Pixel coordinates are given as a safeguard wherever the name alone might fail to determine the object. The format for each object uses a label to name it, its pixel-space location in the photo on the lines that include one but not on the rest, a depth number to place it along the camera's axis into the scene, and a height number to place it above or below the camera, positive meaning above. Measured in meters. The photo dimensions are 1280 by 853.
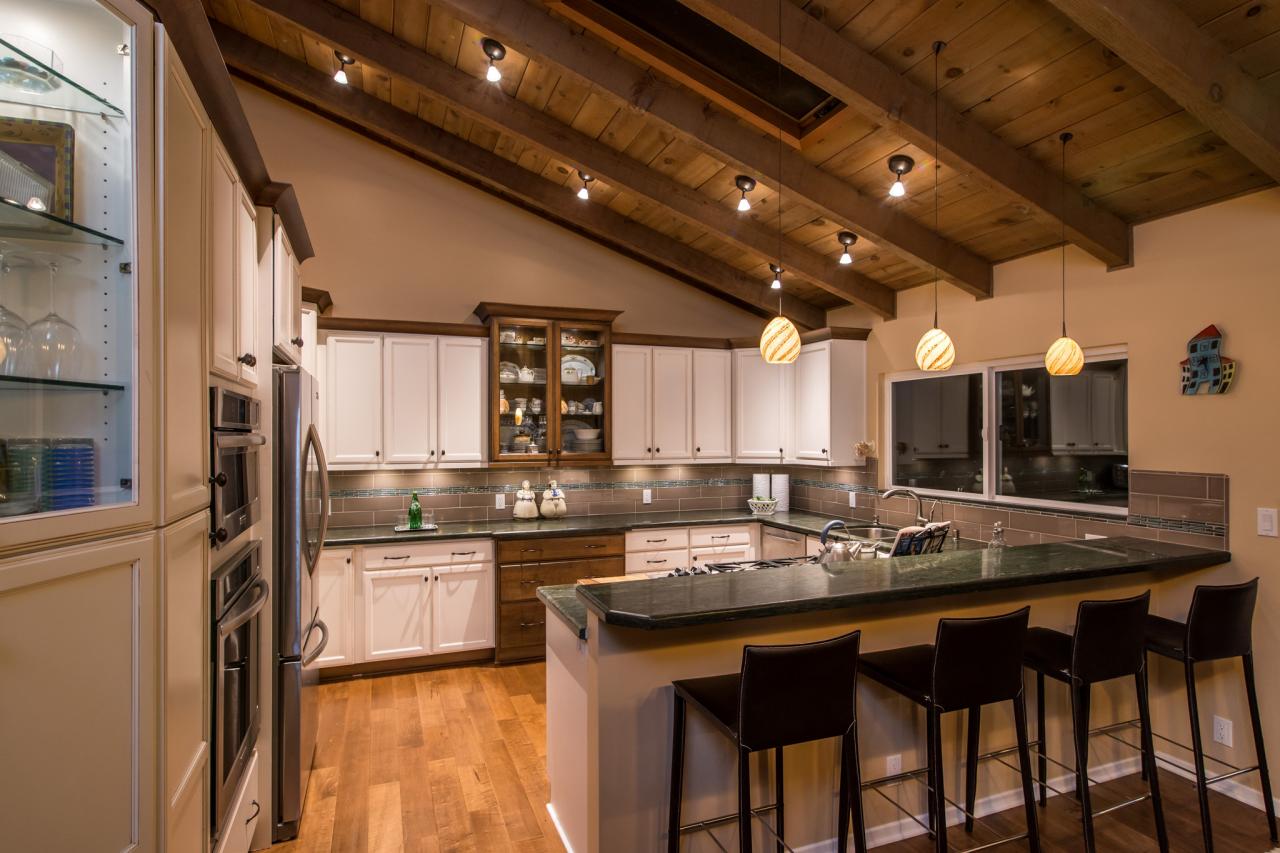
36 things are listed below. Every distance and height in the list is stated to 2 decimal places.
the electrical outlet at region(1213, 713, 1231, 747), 2.85 -1.32
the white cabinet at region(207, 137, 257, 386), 1.67 +0.46
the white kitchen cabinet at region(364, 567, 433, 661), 4.16 -1.14
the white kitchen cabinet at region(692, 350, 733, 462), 5.20 +0.20
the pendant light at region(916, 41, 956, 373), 2.83 +0.34
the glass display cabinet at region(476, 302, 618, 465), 4.64 +0.34
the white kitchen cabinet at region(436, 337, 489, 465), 4.55 +0.22
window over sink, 3.35 -0.03
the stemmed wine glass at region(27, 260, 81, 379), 1.11 +0.16
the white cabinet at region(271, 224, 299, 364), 2.53 +0.56
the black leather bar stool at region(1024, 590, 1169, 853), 2.29 -0.83
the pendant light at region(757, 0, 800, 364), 2.97 +0.40
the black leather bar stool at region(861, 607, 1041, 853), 2.06 -0.80
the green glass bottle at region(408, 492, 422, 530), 4.45 -0.56
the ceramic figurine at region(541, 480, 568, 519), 4.92 -0.54
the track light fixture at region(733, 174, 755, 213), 3.52 +1.34
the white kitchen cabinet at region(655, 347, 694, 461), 5.08 +0.21
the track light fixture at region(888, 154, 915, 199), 2.96 +1.23
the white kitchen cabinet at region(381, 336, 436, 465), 4.42 +0.23
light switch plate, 2.65 -0.38
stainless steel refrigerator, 2.54 -0.60
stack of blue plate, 1.08 -0.06
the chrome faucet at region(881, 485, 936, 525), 3.78 -0.47
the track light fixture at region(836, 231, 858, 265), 3.88 +1.13
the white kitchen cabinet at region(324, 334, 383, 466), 4.30 +0.23
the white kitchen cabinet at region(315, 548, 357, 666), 4.06 -1.04
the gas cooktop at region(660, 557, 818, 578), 3.03 -0.64
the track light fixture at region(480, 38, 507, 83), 3.04 +1.77
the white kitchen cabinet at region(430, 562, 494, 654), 4.30 -1.15
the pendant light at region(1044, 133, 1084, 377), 2.84 +0.31
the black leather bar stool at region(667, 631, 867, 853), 1.80 -0.79
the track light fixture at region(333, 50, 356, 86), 3.65 +2.07
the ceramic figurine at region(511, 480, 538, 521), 4.85 -0.54
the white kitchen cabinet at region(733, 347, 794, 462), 5.11 +0.18
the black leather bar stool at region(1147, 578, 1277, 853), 2.49 -0.82
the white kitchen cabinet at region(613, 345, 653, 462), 4.97 +0.20
